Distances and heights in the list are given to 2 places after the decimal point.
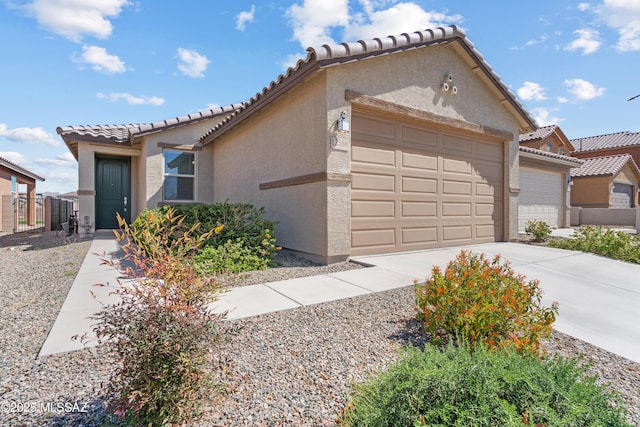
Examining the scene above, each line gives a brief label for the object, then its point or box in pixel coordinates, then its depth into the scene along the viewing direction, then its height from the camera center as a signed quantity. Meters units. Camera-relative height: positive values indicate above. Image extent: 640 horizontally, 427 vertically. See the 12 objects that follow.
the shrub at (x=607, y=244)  7.52 -0.77
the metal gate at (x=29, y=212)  17.45 -0.18
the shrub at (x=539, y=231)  9.95 -0.54
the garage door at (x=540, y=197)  13.52 +0.69
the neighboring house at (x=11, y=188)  15.25 +1.17
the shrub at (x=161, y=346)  1.79 -0.75
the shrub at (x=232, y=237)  5.91 -0.54
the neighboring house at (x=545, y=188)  13.52 +1.12
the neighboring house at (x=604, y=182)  19.77 +1.94
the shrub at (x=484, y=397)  1.57 -0.95
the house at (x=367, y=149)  6.41 +1.57
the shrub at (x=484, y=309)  2.85 -0.87
